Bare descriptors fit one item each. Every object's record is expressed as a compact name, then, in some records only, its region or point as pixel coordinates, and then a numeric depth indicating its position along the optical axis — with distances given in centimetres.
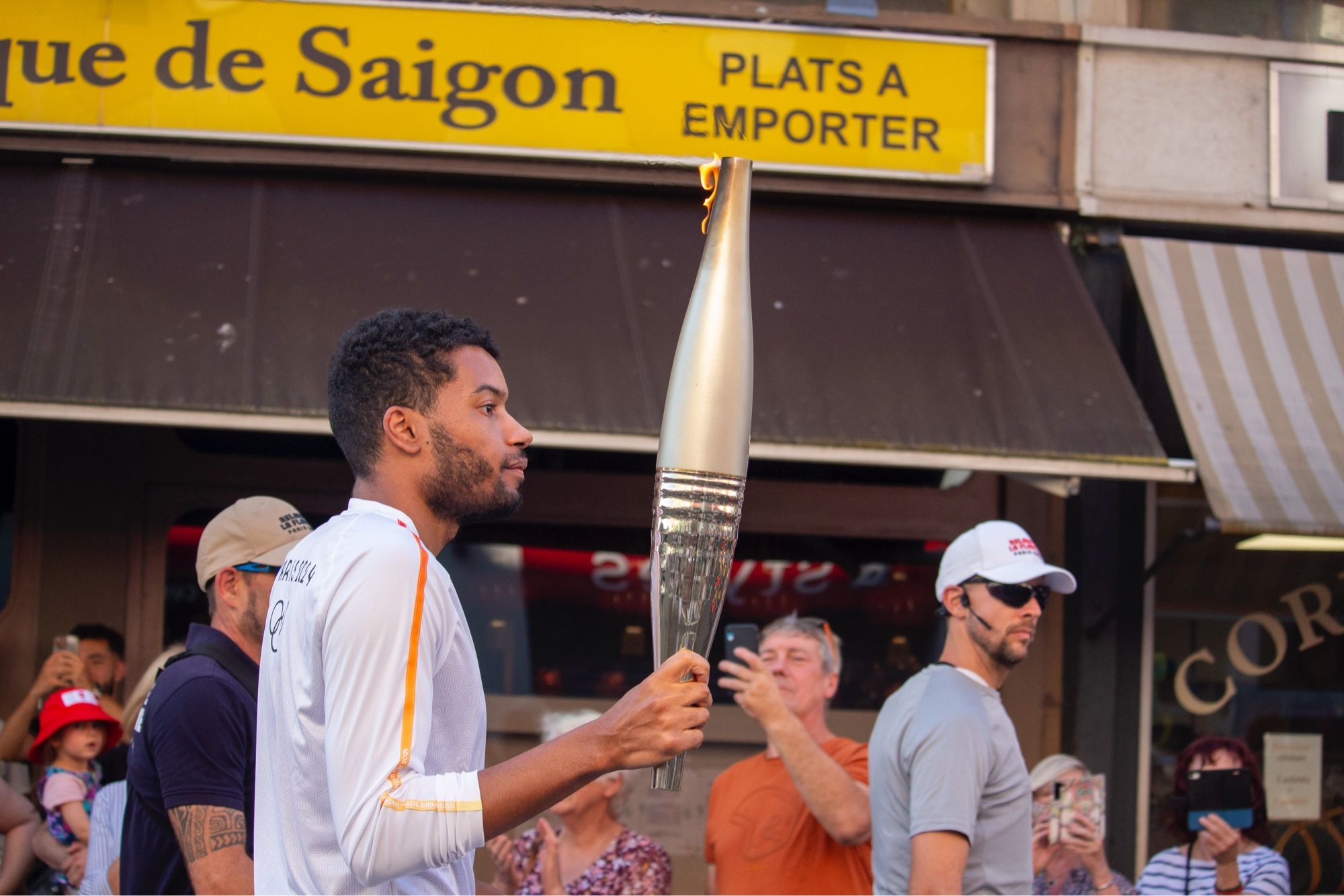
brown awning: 555
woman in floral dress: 496
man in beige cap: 284
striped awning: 586
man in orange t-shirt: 421
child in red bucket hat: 516
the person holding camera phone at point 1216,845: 497
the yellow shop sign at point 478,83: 630
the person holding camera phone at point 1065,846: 483
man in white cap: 346
